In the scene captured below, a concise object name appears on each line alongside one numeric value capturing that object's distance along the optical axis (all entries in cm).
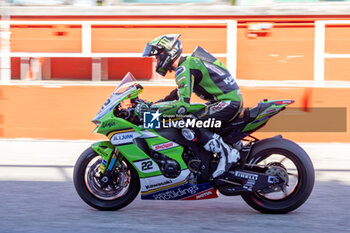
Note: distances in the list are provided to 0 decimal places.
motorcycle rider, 1160
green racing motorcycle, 1174
